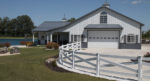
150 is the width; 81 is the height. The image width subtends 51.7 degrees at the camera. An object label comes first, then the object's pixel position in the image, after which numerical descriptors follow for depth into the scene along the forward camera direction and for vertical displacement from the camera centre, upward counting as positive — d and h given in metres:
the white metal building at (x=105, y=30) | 21.95 +1.36
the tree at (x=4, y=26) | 72.19 +6.29
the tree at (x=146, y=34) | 46.86 +1.28
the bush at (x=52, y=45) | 20.15 -0.79
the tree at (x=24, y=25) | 76.62 +7.58
